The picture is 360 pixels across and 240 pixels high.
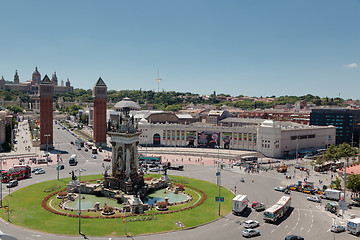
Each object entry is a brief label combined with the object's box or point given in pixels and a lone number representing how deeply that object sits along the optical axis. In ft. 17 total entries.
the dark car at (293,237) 125.97
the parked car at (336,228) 137.28
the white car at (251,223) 140.24
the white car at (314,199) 184.12
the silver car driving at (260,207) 164.04
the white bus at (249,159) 309.22
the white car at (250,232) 130.32
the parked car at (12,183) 203.08
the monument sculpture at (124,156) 187.42
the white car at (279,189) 204.95
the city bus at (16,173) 216.66
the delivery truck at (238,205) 157.22
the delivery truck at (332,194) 185.16
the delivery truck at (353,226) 135.64
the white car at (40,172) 246.06
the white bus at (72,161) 285.04
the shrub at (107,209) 155.22
